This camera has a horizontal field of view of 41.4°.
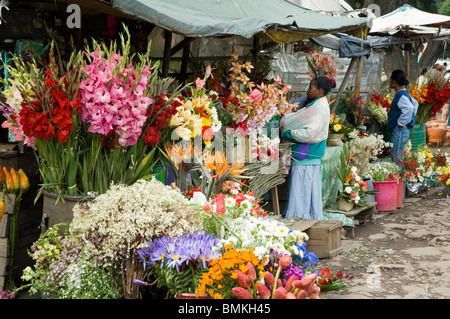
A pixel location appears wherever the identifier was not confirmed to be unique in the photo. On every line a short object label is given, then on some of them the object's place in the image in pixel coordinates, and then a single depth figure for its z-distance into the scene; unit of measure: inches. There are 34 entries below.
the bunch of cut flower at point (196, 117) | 176.9
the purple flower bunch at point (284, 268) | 147.5
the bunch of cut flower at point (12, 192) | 173.2
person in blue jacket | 385.4
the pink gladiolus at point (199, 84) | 193.5
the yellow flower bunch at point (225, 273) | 135.6
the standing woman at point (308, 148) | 267.6
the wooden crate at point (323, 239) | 251.3
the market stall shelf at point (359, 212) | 308.3
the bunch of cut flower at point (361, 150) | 339.6
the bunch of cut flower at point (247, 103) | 230.8
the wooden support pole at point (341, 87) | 337.8
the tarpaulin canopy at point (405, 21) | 414.0
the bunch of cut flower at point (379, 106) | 432.1
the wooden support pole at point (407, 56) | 485.2
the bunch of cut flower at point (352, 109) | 400.3
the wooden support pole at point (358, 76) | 442.4
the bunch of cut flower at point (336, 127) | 316.2
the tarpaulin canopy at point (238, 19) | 181.2
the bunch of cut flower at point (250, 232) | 152.4
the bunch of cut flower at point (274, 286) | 131.9
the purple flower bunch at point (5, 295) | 165.9
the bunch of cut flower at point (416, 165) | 381.1
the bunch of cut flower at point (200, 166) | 181.3
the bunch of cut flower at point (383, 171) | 349.7
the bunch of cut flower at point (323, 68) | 334.6
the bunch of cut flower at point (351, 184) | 310.5
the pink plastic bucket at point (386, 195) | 351.3
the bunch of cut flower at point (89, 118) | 149.2
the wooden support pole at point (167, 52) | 218.1
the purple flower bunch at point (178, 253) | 142.1
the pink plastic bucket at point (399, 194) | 367.9
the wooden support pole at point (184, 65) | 266.2
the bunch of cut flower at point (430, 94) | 436.5
